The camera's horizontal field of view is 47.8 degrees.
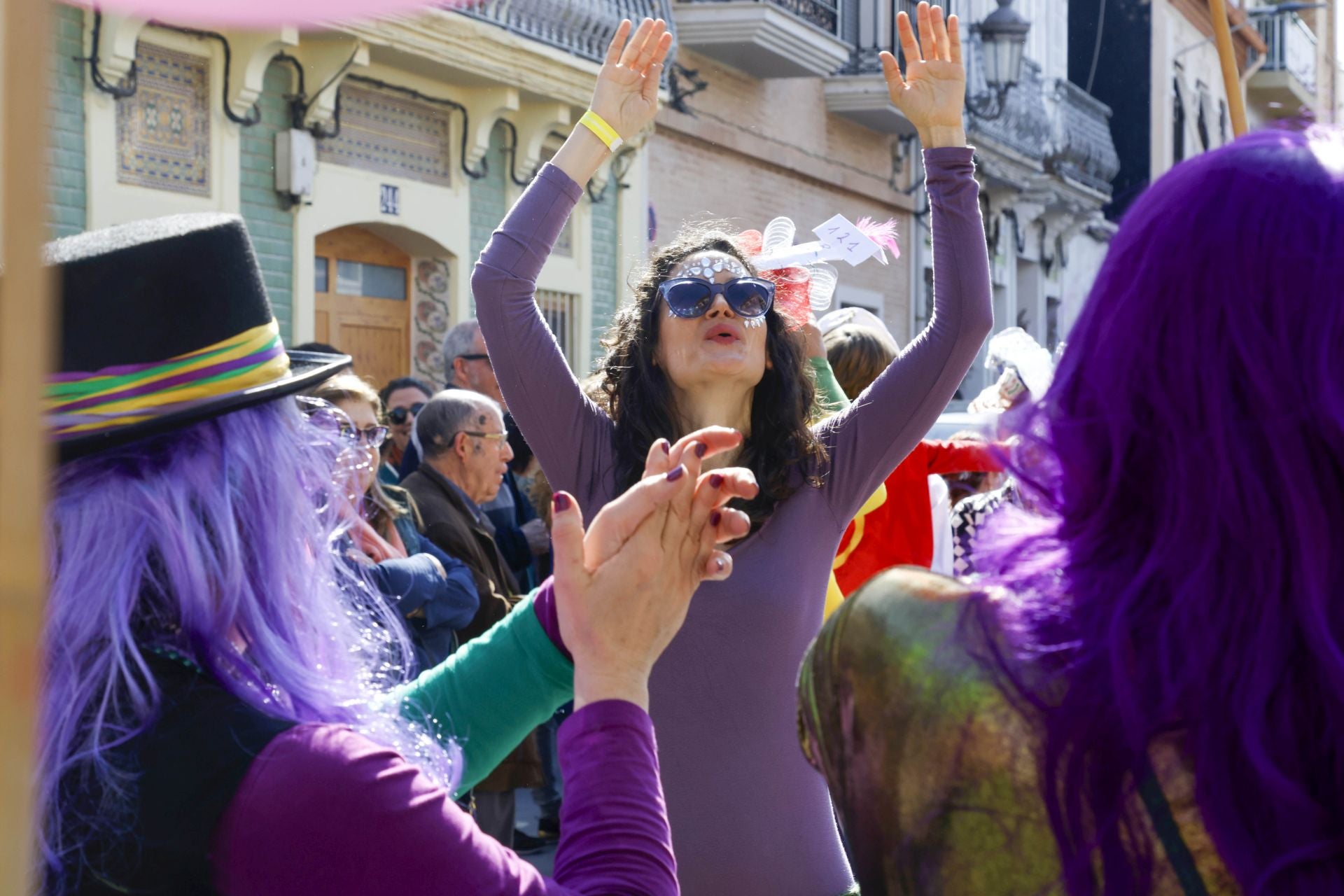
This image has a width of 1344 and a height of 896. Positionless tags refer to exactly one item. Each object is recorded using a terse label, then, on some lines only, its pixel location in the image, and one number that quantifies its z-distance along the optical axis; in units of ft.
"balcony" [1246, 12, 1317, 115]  95.04
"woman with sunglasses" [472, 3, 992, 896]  7.69
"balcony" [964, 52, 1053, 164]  60.18
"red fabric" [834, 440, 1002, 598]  14.28
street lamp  55.06
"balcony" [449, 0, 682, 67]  35.29
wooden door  33.73
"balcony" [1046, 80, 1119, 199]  70.38
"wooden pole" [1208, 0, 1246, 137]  9.63
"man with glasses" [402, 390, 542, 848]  16.49
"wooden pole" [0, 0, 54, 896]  2.61
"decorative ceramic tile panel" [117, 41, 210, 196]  26.91
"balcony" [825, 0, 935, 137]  51.80
